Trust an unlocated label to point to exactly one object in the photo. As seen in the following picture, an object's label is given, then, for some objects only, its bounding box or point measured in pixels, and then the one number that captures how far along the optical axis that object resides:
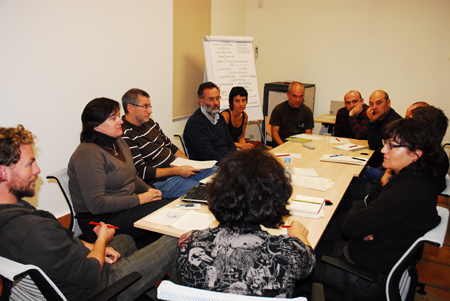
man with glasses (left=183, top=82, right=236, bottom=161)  3.16
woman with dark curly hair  1.04
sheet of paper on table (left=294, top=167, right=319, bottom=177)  2.52
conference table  1.65
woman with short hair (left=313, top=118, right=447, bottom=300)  1.46
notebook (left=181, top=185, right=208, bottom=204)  1.93
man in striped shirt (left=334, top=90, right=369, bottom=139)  3.98
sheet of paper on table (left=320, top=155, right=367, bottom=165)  2.92
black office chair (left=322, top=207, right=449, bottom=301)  1.34
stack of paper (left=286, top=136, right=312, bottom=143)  3.78
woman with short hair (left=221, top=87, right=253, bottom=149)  3.71
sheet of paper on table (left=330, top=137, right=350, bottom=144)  3.79
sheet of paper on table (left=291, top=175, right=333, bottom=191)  2.25
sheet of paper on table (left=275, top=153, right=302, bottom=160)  3.05
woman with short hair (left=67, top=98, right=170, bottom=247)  1.94
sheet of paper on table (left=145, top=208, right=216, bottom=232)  1.67
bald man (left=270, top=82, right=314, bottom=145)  4.33
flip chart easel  4.50
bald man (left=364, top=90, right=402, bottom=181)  3.35
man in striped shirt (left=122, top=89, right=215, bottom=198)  2.66
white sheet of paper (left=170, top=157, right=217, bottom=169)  2.70
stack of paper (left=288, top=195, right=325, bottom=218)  1.81
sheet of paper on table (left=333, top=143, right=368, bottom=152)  3.43
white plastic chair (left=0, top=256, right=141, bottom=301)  1.03
